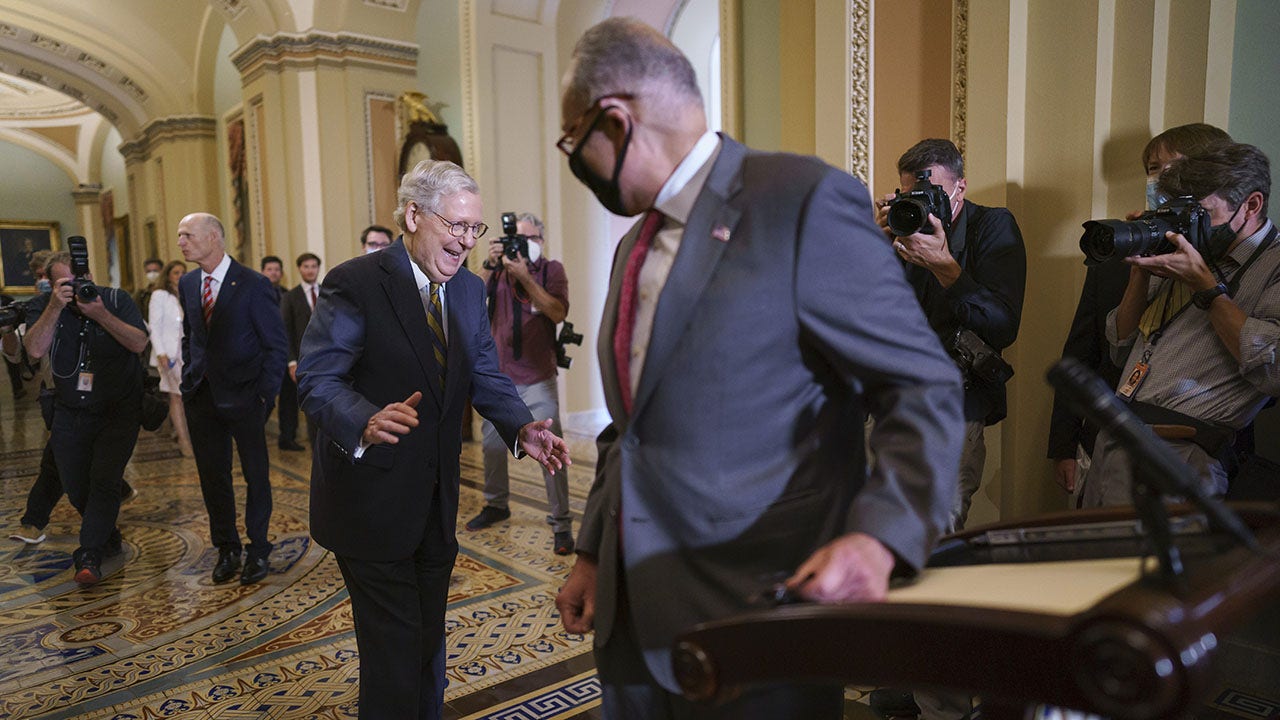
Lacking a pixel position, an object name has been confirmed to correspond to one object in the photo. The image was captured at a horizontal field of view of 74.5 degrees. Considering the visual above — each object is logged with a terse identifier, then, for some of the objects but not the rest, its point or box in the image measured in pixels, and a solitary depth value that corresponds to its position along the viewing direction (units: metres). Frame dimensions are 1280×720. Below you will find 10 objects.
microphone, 0.80
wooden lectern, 0.67
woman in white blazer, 7.31
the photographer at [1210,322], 2.00
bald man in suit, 3.92
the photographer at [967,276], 2.45
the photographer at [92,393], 4.07
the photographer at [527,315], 4.40
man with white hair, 2.11
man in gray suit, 1.09
